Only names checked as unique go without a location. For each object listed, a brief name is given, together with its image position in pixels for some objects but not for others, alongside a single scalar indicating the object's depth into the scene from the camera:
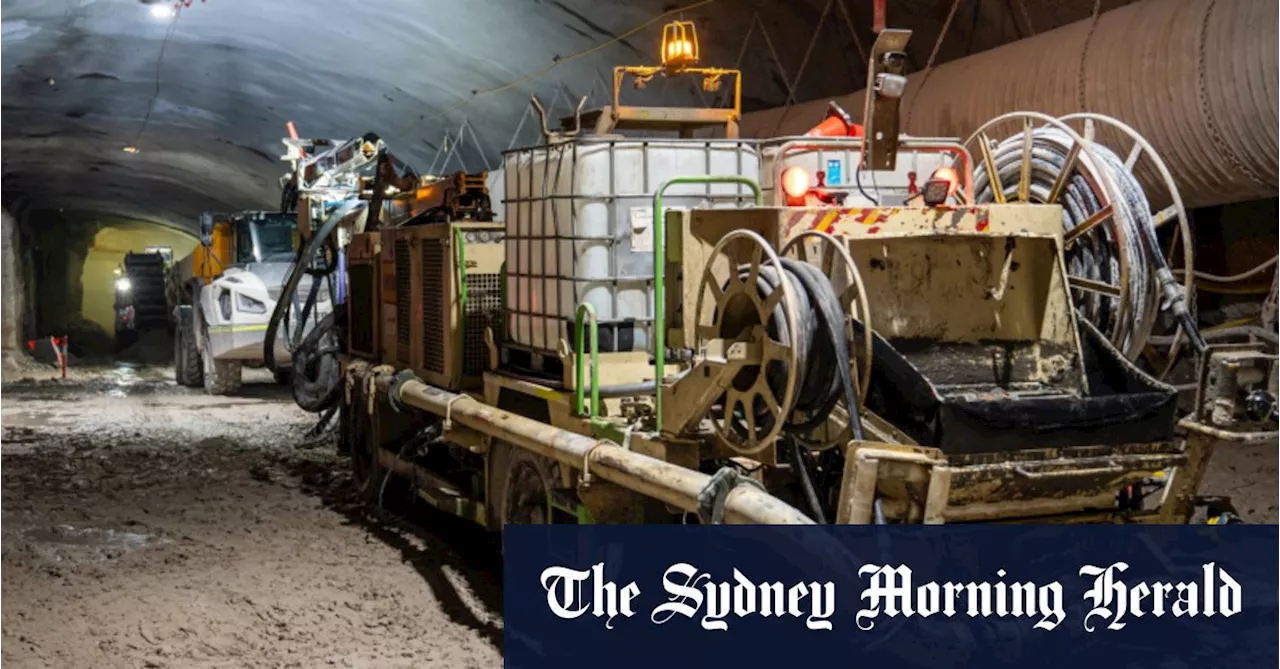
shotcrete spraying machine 4.45
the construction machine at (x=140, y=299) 30.03
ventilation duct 6.83
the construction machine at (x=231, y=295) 15.41
